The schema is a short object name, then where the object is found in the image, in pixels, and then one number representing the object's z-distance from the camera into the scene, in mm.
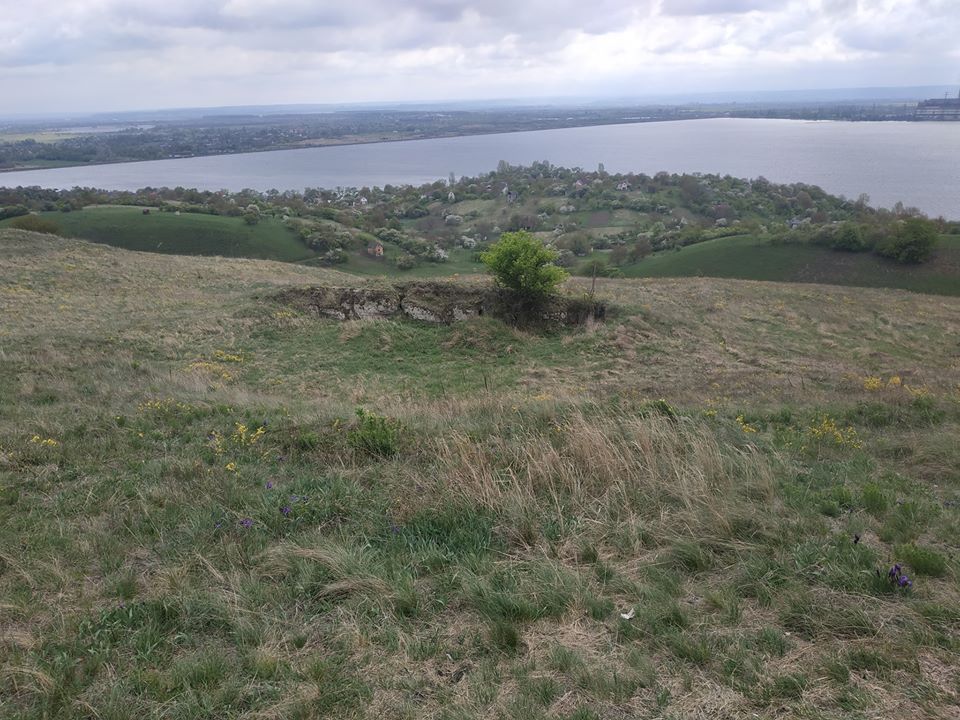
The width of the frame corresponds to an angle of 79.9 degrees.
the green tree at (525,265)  20578
